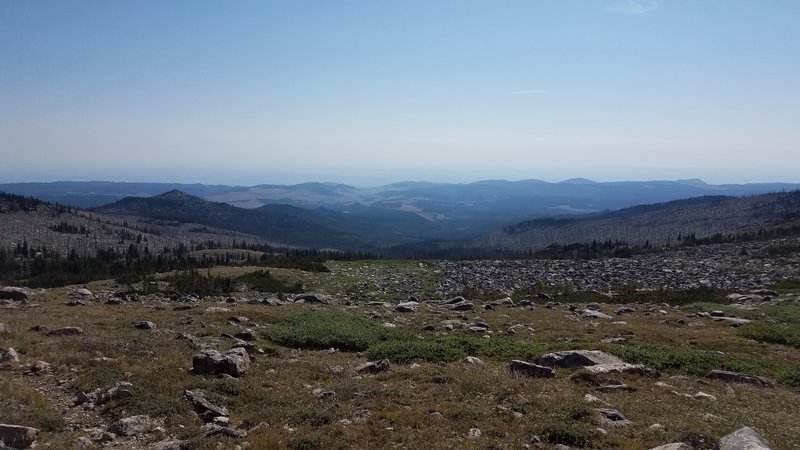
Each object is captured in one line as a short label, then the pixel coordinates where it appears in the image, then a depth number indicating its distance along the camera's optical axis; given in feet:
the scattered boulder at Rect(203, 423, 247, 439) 39.06
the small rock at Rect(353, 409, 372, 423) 42.47
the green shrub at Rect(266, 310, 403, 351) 75.61
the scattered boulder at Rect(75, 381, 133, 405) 46.44
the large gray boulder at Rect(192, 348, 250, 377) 55.31
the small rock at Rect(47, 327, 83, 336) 68.03
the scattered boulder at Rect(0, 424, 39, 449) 36.06
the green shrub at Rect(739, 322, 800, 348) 80.84
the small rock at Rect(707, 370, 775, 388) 56.65
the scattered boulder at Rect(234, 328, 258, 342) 74.73
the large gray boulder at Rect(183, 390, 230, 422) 44.19
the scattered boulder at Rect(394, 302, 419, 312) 114.42
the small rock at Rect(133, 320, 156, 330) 76.07
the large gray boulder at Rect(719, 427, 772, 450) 33.63
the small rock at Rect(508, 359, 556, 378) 56.24
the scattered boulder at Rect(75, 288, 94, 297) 117.91
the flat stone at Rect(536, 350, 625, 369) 60.44
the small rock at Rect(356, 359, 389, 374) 60.18
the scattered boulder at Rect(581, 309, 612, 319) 105.41
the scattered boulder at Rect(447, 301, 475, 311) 118.62
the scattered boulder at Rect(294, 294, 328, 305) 127.03
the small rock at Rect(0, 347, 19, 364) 54.39
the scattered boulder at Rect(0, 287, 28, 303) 102.78
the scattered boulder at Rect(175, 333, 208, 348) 67.10
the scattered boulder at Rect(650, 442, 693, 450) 33.88
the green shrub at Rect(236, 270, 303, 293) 154.73
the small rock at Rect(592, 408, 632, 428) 40.45
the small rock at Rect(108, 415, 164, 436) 40.37
